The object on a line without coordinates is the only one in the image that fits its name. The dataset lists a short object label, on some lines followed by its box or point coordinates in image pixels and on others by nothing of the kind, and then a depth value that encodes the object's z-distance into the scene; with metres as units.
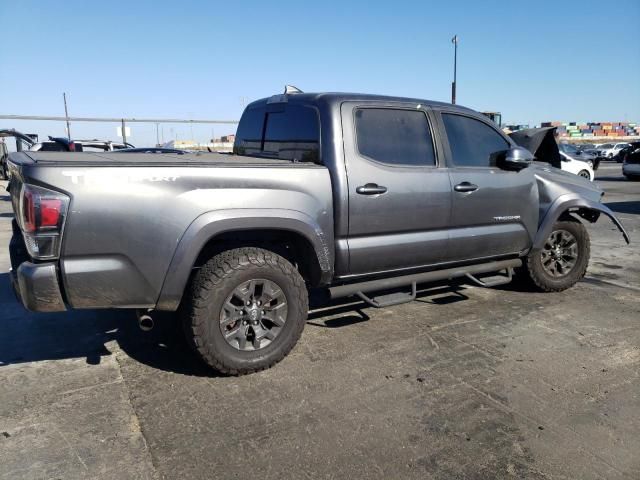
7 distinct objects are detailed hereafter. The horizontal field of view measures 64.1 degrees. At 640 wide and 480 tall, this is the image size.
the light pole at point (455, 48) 29.48
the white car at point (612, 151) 40.47
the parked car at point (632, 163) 20.64
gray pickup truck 2.88
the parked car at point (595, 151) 38.39
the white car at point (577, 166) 18.30
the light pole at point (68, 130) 15.14
